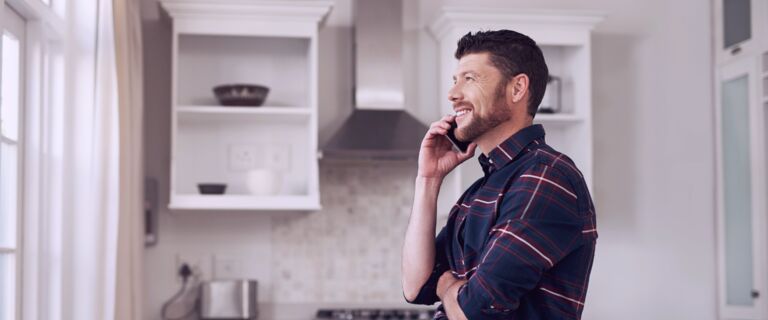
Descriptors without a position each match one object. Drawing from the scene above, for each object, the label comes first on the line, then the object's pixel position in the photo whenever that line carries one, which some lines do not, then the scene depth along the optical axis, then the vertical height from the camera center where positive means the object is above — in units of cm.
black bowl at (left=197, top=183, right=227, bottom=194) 396 -2
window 271 +5
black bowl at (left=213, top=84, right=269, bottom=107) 400 +37
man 155 -5
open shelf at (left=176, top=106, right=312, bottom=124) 395 +29
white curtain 311 +5
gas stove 410 -57
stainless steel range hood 405 +45
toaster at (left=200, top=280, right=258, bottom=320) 407 -50
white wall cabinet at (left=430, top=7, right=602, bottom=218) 406 +59
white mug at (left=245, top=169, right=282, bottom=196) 401 +0
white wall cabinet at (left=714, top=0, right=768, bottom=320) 399 +12
